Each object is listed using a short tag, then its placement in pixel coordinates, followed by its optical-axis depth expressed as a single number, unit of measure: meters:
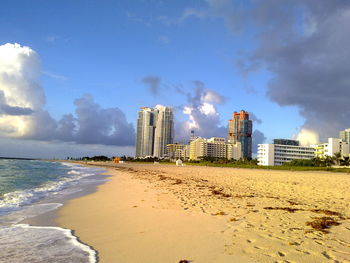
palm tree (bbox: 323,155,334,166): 101.79
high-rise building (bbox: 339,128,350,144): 169.32
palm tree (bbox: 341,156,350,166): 98.28
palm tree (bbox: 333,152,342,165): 103.38
